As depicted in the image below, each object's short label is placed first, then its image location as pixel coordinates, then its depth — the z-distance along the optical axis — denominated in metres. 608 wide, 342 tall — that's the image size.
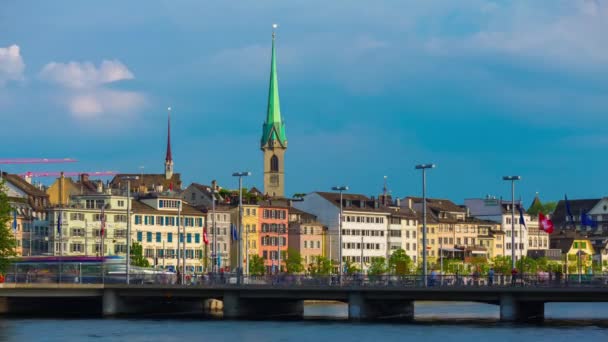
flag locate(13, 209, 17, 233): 185.29
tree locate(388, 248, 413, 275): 159.62
